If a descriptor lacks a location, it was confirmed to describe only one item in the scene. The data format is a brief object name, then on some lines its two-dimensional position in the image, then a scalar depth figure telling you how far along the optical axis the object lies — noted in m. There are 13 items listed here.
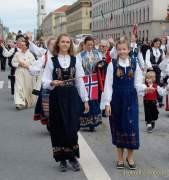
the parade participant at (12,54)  16.48
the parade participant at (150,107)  10.45
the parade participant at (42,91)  8.55
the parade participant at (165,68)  13.36
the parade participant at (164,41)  20.56
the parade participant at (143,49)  24.11
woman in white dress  13.95
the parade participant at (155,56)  14.91
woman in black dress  7.13
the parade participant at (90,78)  10.47
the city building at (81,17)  153.75
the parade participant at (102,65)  10.92
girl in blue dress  7.20
